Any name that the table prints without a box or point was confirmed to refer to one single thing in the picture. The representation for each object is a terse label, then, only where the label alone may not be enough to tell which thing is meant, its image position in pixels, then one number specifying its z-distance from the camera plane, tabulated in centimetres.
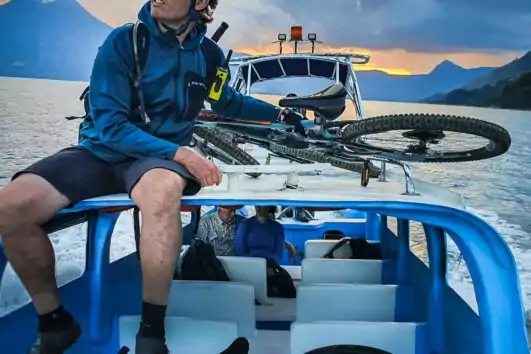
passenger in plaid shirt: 390
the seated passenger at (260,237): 356
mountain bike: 170
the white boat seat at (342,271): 284
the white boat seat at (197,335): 195
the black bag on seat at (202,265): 260
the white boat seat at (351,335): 190
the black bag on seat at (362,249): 326
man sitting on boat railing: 154
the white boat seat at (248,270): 271
